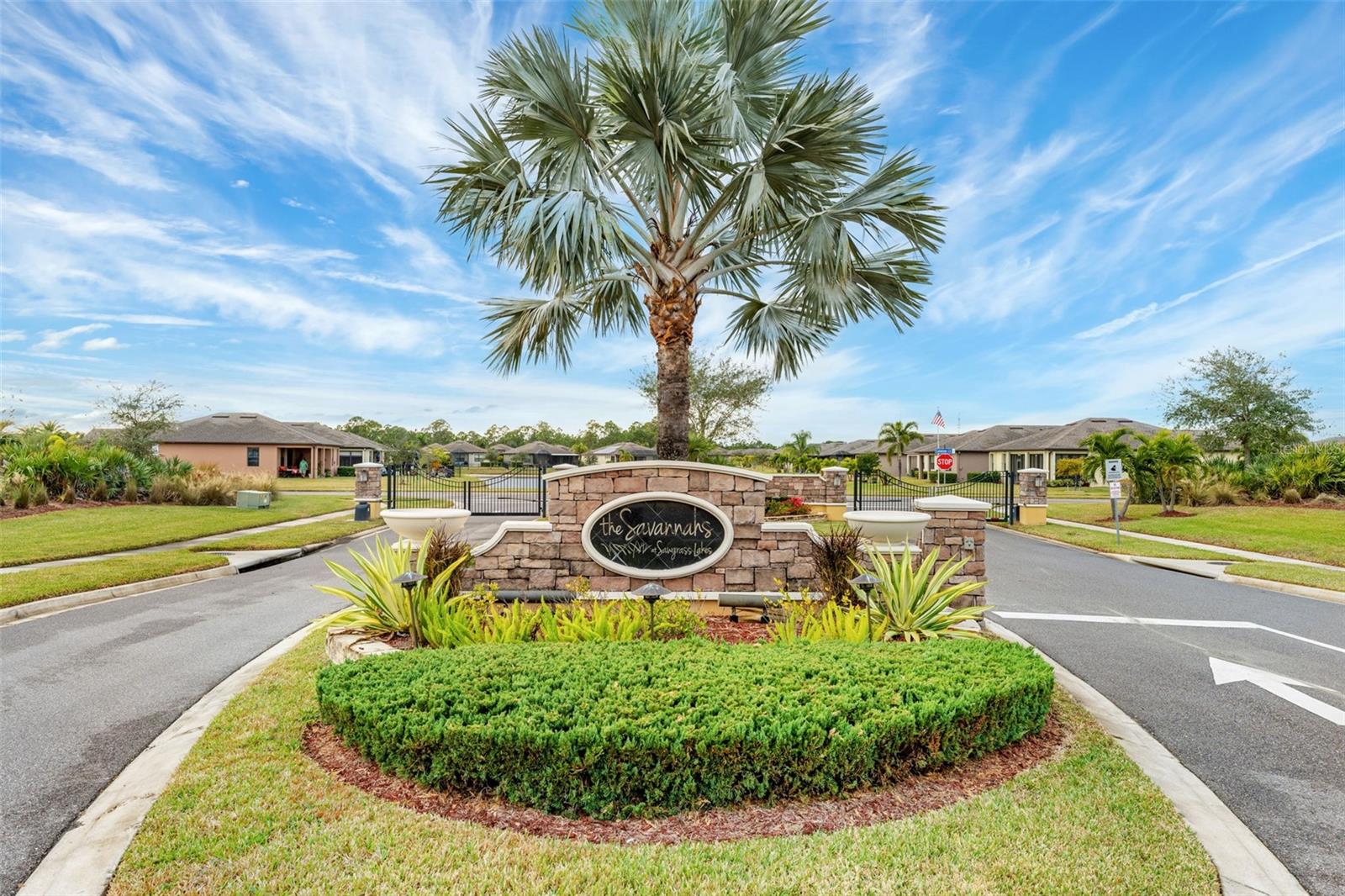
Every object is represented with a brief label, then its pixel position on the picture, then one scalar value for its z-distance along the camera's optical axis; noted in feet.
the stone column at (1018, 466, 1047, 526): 60.34
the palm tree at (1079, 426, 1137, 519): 64.13
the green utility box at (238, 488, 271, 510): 63.98
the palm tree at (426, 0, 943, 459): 25.23
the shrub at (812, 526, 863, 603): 20.54
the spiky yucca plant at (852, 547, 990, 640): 17.12
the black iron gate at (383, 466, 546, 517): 61.11
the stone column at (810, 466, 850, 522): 60.18
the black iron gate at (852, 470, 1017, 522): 63.43
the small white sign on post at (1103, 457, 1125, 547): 46.87
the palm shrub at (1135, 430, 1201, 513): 62.49
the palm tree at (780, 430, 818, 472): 107.76
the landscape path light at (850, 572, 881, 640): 17.54
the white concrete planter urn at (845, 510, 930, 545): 20.68
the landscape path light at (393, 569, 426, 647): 16.34
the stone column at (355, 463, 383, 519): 59.31
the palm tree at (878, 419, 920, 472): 166.91
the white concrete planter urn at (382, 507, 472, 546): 20.80
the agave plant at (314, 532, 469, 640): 17.15
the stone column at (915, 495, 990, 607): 21.89
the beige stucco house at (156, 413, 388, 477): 134.82
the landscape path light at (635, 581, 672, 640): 14.88
